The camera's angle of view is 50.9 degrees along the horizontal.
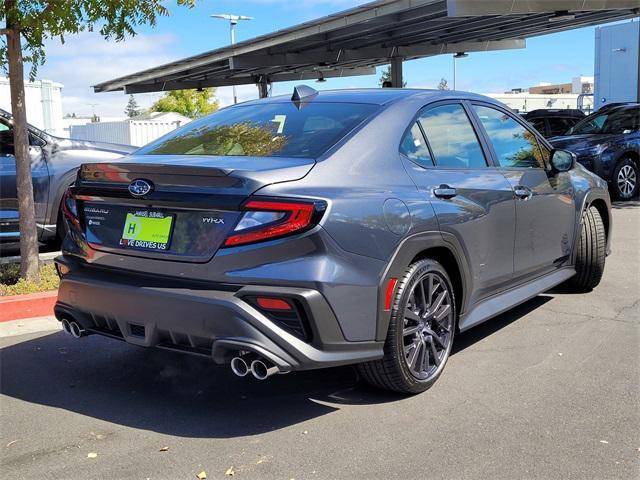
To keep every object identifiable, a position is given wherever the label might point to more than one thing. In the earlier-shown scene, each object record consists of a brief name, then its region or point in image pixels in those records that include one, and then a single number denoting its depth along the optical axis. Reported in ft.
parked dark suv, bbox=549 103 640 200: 37.37
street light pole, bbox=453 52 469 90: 85.27
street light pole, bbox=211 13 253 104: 123.40
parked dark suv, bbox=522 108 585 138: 52.90
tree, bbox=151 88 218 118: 174.19
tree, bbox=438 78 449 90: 228.53
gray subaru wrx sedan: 10.16
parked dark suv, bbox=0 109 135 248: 22.59
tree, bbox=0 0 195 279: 18.85
